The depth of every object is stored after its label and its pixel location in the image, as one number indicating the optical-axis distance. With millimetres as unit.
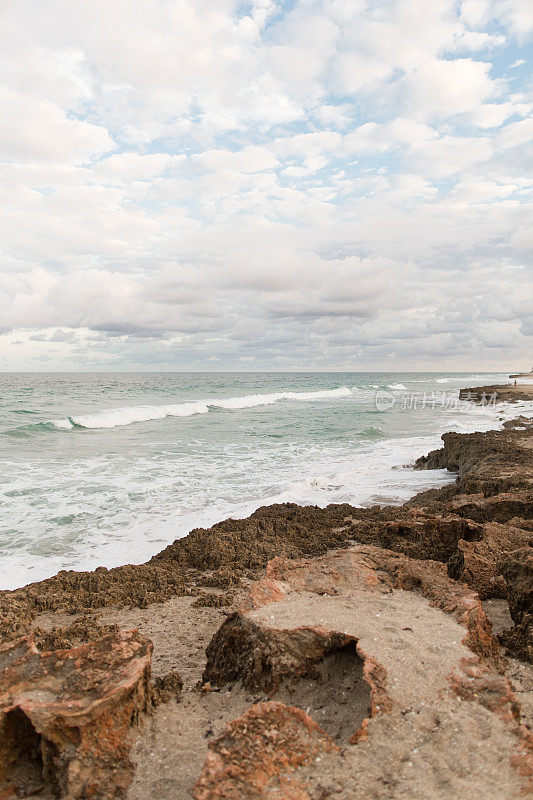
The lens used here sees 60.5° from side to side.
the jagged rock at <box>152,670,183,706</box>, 2734
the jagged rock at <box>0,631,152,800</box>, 2186
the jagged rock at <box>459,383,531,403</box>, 33375
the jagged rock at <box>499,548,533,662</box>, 3039
